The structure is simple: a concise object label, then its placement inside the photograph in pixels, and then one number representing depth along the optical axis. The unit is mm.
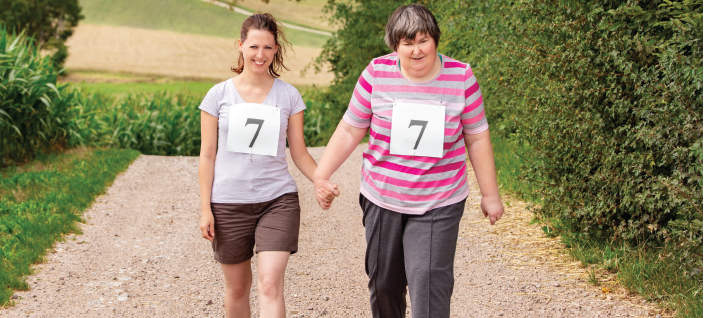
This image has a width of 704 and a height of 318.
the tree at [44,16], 41250
